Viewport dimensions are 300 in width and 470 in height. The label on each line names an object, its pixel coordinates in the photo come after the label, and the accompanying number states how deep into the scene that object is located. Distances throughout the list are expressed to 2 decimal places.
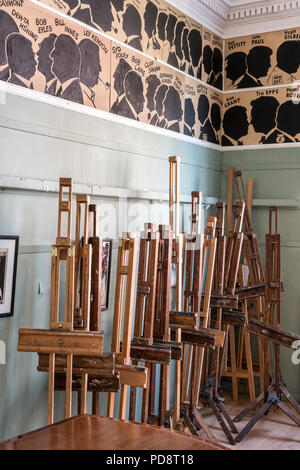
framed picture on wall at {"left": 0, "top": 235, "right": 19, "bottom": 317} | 2.79
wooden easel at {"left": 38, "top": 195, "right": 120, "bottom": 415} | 2.54
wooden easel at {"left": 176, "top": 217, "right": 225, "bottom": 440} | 3.32
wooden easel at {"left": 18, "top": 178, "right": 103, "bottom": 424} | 2.41
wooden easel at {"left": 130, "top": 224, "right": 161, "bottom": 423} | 2.98
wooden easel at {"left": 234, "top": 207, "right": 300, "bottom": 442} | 4.14
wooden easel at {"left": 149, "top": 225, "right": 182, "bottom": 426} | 3.13
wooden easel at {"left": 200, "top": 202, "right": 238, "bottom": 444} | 3.83
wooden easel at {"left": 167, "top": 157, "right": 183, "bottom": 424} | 3.37
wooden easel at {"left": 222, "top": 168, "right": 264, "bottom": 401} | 4.04
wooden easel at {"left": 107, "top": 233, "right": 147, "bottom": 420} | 2.79
